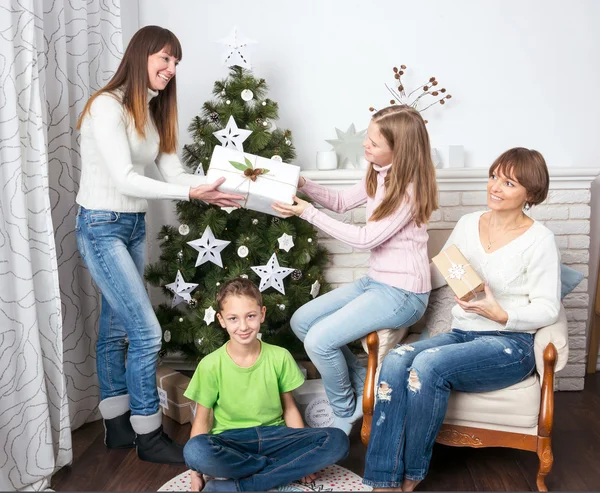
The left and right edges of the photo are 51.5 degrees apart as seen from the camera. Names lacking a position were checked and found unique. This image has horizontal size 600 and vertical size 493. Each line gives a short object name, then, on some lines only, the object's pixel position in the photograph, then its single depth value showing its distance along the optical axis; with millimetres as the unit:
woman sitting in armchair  2018
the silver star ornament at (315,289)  2822
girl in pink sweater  2254
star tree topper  2816
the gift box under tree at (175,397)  2760
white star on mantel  3135
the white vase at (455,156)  3191
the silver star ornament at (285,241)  2732
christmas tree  2738
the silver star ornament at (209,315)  2637
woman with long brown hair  2219
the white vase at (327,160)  3111
